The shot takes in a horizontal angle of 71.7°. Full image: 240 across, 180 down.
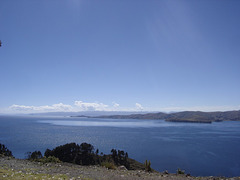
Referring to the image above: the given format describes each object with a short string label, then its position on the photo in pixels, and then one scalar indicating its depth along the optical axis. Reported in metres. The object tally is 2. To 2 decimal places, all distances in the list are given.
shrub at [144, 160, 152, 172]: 14.99
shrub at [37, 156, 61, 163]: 15.73
